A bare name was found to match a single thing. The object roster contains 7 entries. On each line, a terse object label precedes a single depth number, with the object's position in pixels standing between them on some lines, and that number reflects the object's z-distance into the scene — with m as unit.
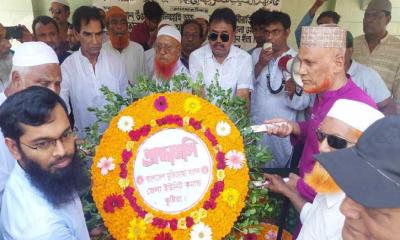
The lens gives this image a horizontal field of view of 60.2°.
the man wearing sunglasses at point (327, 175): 1.72
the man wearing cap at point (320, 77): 2.47
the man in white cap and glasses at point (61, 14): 5.58
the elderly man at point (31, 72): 2.31
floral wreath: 2.20
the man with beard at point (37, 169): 1.57
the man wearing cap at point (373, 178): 0.97
